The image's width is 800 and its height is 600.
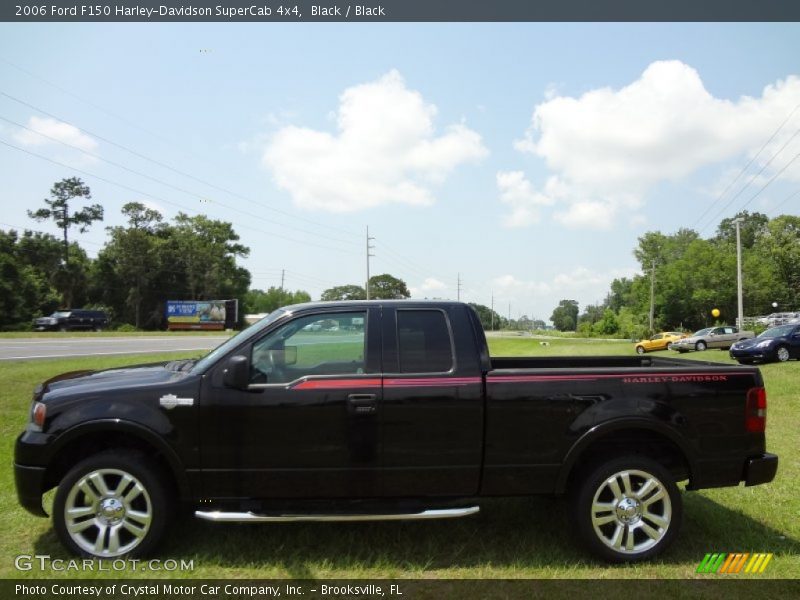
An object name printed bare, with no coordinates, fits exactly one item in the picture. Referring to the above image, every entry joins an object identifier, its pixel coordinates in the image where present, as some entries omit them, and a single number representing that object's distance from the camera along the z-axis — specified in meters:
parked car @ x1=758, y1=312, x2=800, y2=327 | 58.13
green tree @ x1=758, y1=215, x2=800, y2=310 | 81.38
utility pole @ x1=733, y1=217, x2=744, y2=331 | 43.00
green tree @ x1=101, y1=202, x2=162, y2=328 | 76.44
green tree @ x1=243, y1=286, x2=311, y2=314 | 107.44
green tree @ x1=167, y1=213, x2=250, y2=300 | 85.94
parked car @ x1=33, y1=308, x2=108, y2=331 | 48.00
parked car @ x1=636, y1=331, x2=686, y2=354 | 38.03
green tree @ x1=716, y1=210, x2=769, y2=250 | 113.88
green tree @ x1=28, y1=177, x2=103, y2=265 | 71.00
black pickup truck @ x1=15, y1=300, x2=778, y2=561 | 4.09
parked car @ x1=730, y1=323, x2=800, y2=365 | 21.44
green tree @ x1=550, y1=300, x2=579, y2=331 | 172.35
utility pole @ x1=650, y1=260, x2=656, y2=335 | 73.16
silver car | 33.66
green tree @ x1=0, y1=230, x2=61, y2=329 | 53.62
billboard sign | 67.62
